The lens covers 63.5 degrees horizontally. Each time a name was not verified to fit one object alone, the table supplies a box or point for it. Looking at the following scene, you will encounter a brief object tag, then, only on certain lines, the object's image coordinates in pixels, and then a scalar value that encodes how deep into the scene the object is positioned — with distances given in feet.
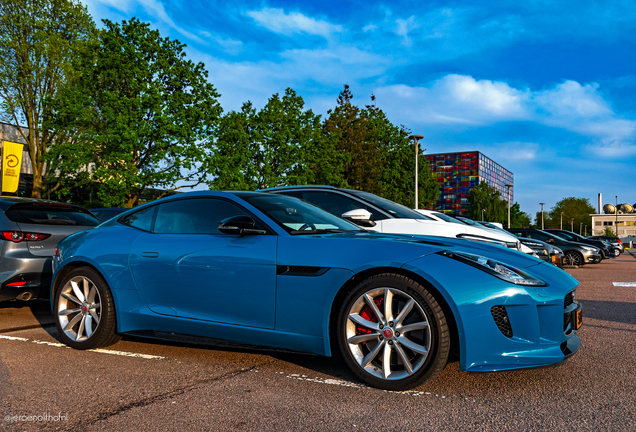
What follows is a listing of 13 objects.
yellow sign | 49.39
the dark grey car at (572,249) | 61.96
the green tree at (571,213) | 417.90
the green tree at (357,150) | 129.70
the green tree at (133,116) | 74.69
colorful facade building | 569.64
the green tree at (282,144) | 98.60
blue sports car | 10.23
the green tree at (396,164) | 137.18
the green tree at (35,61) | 85.51
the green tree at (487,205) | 291.38
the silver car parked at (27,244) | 18.90
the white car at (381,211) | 23.65
